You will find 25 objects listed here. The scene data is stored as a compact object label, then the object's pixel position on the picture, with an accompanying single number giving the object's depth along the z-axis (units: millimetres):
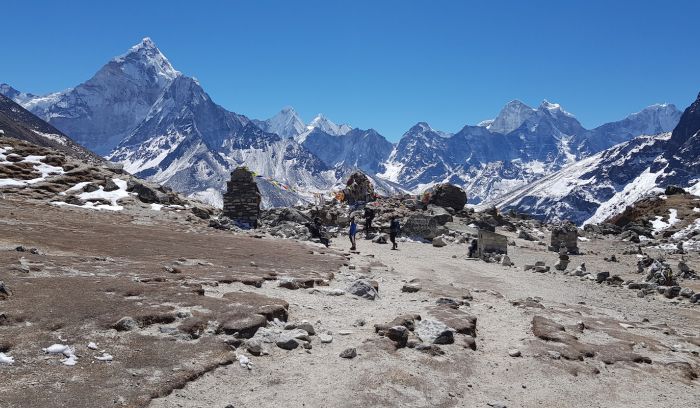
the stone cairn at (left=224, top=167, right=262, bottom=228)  40594
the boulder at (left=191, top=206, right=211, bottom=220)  36625
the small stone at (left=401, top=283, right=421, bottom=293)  16094
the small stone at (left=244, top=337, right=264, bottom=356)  8961
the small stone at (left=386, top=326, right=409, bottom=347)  10086
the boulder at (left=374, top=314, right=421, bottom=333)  10602
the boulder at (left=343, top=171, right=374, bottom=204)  58281
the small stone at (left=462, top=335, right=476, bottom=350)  10542
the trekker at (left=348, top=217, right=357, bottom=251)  29839
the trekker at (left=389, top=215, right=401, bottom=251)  31998
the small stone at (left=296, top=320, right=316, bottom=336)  10312
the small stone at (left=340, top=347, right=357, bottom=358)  9242
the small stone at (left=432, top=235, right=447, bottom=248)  35875
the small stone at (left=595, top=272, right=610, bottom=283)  22906
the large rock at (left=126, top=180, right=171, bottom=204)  36719
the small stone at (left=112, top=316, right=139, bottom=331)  8688
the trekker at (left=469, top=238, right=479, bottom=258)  30780
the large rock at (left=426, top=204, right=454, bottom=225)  45306
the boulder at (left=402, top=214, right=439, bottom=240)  38844
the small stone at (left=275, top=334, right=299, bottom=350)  9422
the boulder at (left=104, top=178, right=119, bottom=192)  36688
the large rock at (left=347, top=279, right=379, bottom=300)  14419
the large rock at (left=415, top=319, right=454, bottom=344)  10359
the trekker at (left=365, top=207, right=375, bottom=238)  38250
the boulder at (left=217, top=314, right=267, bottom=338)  9469
